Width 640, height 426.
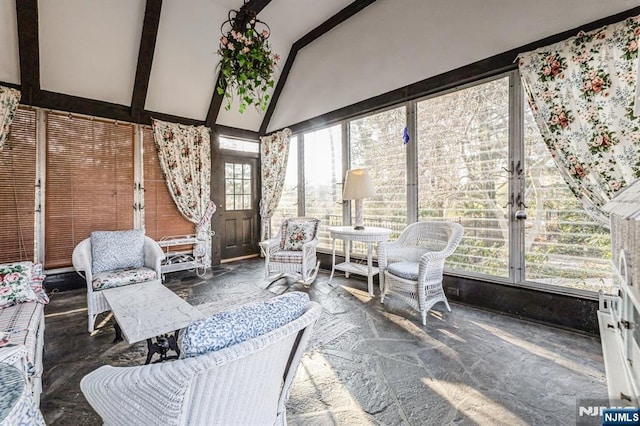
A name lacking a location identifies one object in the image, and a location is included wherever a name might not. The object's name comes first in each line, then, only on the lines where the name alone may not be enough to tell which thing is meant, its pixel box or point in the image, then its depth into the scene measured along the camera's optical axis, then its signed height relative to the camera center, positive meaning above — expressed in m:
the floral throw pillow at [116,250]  2.95 -0.37
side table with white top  3.30 -0.26
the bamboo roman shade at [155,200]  4.50 +0.28
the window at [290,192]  5.32 +0.48
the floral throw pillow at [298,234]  3.88 -0.25
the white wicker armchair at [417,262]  2.63 -0.50
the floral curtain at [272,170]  5.29 +0.90
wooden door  5.41 +0.15
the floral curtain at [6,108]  3.33 +1.33
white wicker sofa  1.35 -0.64
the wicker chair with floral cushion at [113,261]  2.60 -0.48
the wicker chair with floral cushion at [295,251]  3.61 -0.48
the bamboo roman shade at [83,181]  3.76 +0.52
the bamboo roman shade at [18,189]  3.46 +0.35
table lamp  3.46 +0.37
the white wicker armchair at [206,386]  0.73 -0.50
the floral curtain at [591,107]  2.05 +0.86
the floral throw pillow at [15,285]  1.98 -0.50
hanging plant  2.60 +1.51
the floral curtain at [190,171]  4.57 +0.78
